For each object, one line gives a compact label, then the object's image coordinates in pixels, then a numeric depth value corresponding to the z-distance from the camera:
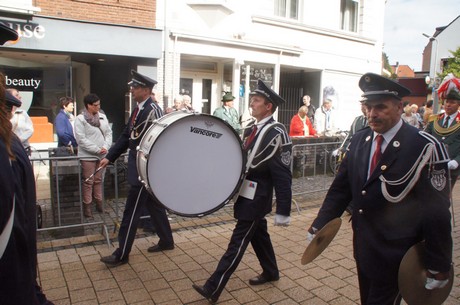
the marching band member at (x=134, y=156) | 4.43
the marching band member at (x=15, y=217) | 1.63
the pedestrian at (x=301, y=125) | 10.15
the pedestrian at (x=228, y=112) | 9.19
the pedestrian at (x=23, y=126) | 6.19
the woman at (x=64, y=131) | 7.18
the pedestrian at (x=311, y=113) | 13.58
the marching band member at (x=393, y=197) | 2.37
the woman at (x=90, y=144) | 6.12
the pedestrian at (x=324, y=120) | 11.20
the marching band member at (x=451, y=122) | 5.50
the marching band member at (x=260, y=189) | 3.65
